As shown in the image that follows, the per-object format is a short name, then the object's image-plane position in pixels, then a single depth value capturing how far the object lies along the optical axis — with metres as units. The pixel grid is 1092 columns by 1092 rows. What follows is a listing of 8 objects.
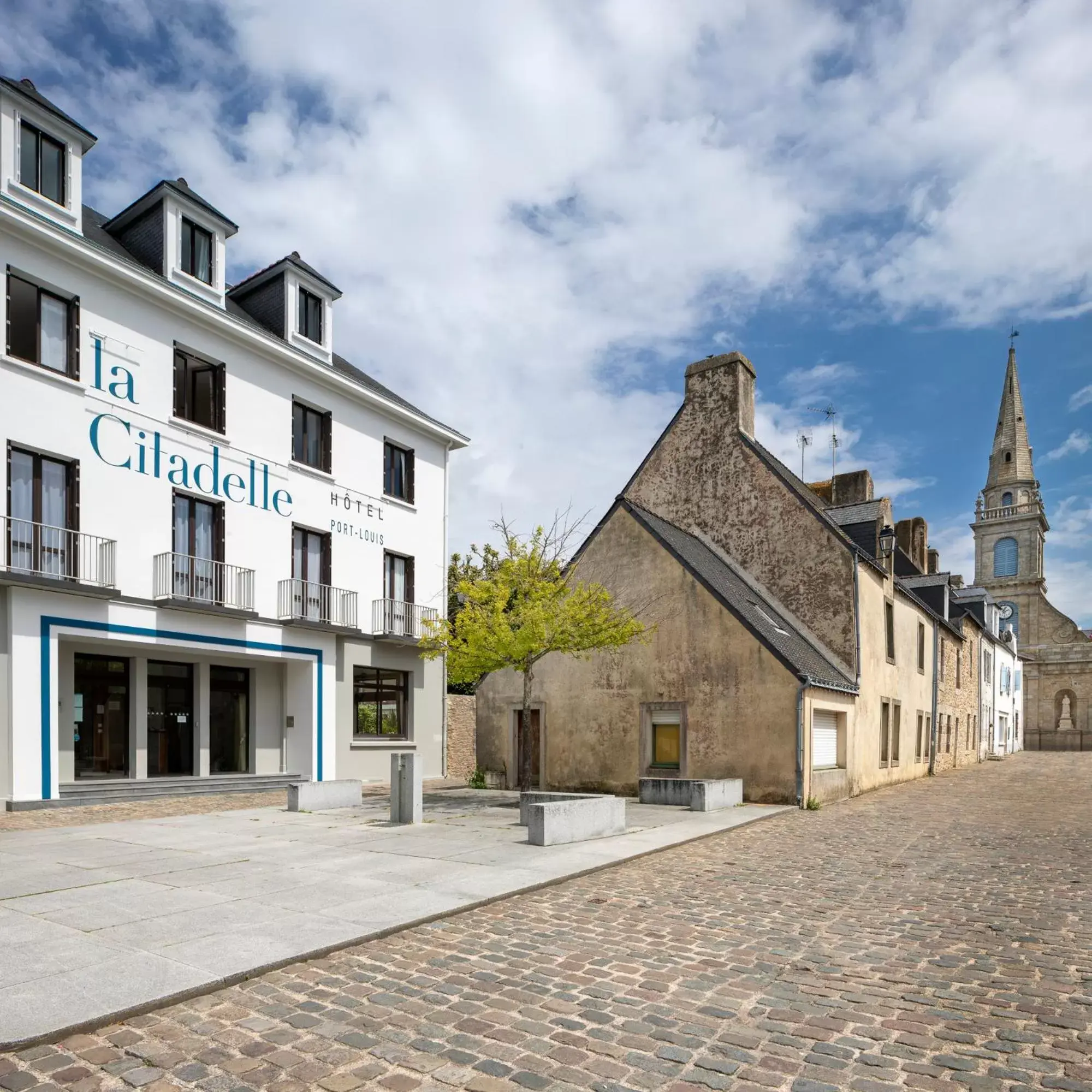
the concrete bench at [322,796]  14.60
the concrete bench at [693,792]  14.90
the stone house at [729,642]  17.08
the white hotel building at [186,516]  15.91
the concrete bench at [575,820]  10.69
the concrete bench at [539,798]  12.67
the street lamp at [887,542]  22.06
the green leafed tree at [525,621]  15.16
